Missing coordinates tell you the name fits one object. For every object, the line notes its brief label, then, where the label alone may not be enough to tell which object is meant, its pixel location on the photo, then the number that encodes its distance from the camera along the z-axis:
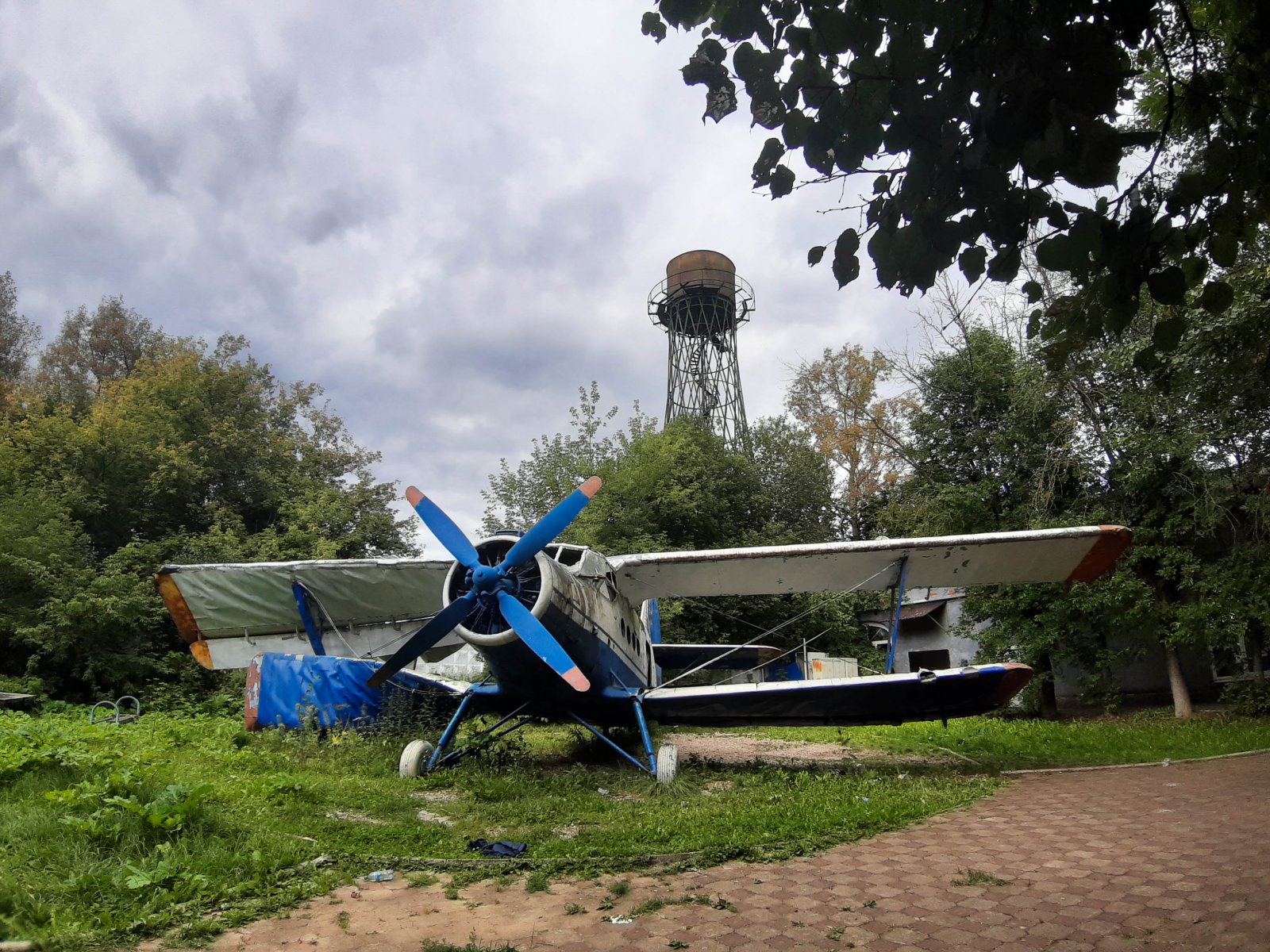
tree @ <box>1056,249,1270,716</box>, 12.80
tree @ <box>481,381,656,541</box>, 28.28
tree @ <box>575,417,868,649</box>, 24.59
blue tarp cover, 9.70
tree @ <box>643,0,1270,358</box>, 2.76
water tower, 31.55
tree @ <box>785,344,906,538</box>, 30.06
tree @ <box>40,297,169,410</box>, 34.00
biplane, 7.89
